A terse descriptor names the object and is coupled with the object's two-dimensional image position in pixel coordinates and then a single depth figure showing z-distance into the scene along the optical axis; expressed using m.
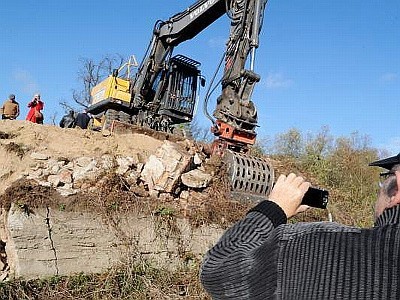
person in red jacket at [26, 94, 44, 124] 14.76
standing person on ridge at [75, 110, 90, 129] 14.50
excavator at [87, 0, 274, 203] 9.40
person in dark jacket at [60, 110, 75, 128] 14.61
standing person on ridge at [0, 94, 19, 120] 14.53
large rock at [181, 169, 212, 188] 9.01
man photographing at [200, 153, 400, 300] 1.42
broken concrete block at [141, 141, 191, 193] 8.77
